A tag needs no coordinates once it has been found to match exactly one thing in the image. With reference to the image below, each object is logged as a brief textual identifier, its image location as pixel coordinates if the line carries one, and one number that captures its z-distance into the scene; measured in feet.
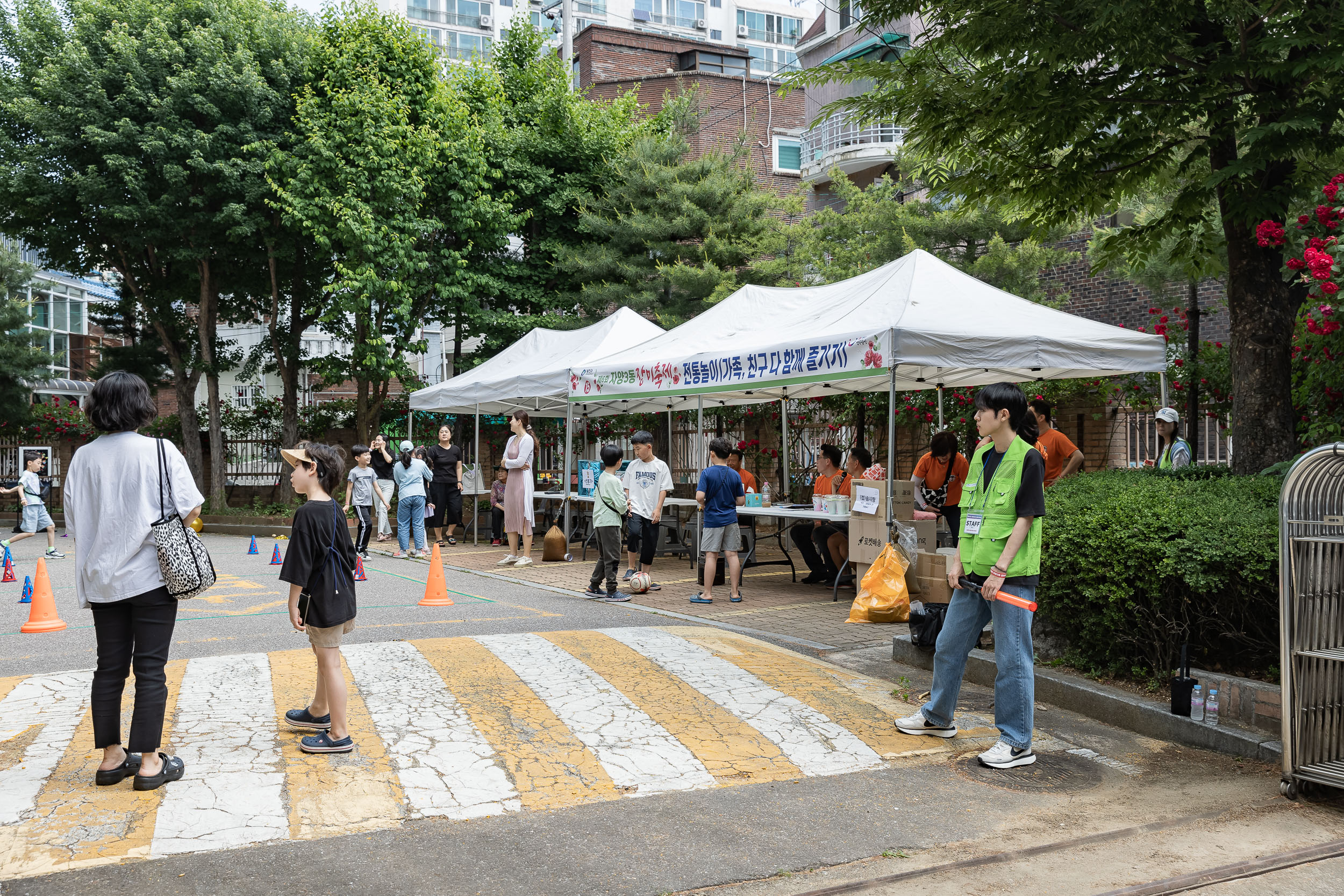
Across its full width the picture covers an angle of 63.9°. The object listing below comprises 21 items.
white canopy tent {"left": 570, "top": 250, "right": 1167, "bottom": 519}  31.65
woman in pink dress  45.62
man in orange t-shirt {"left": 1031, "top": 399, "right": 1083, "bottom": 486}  33.81
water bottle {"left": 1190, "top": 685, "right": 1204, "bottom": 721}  19.12
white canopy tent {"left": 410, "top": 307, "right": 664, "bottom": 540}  50.14
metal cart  16.20
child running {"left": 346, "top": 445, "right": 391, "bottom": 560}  45.93
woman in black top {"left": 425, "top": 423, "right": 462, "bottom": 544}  56.18
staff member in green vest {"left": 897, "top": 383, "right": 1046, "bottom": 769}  17.56
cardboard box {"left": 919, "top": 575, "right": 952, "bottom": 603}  28.02
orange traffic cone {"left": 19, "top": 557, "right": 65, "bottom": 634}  29.04
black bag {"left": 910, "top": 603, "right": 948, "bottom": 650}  24.11
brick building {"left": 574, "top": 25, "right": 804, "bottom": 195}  123.95
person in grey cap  33.37
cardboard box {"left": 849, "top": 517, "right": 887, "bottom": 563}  31.78
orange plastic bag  28.96
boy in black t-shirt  17.15
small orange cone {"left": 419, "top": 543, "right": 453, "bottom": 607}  33.71
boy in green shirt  35.65
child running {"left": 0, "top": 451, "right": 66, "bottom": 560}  52.70
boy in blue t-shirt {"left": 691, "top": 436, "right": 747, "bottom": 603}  34.27
